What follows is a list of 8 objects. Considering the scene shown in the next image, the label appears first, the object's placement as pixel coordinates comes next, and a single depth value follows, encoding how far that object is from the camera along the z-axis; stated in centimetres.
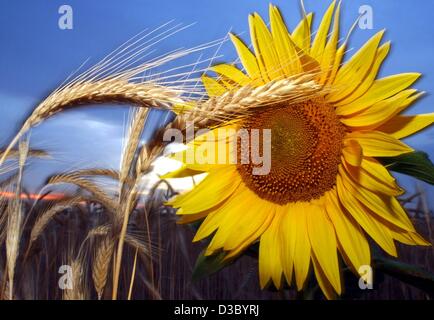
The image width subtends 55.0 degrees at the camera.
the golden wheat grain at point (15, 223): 28
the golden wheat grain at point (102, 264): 30
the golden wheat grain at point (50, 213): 34
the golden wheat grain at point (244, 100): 25
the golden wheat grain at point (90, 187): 32
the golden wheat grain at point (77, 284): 31
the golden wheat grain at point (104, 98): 25
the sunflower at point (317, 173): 28
